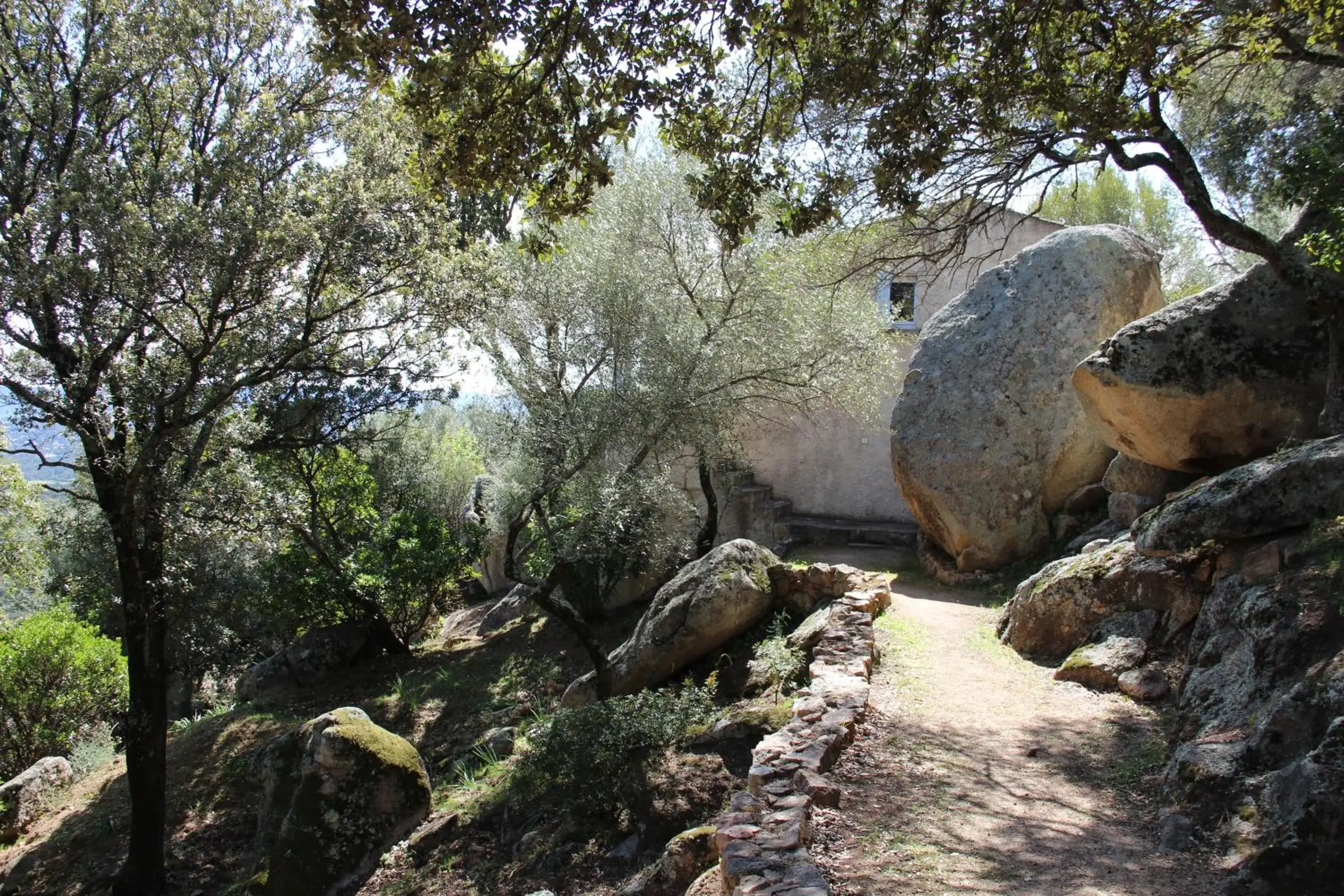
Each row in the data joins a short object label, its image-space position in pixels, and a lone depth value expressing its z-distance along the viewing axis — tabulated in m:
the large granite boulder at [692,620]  10.47
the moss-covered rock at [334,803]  7.68
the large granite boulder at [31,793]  10.66
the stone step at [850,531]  16.11
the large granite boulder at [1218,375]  8.17
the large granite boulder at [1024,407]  12.34
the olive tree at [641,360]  11.60
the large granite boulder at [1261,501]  5.98
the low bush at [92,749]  12.66
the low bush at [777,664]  8.87
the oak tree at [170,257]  7.63
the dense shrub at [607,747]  7.44
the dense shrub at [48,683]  12.54
